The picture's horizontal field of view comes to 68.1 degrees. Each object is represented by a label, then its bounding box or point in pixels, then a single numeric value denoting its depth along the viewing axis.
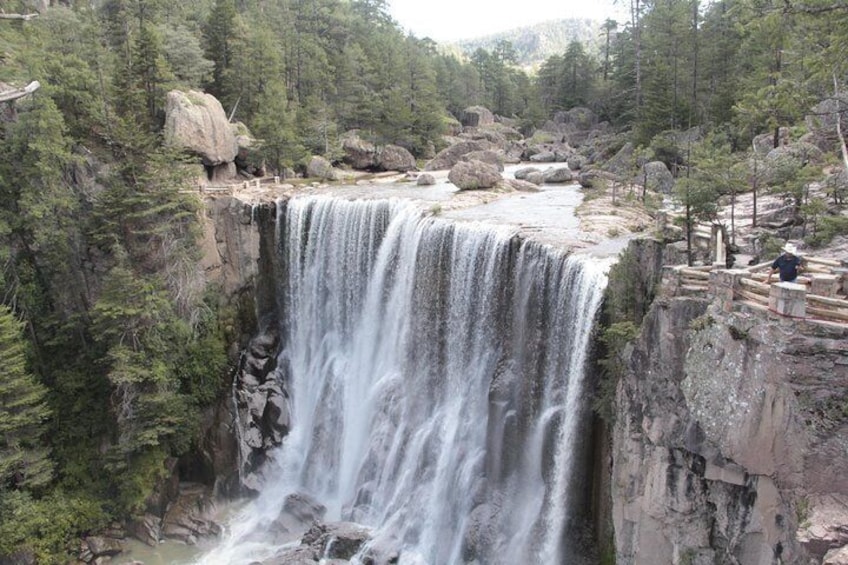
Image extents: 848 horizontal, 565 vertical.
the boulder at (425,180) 36.56
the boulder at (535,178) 37.47
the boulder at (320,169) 38.66
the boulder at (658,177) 28.92
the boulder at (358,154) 44.34
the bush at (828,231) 14.81
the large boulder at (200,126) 31.38
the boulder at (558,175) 37.91
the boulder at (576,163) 41.81
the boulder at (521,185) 34.72
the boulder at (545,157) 51.72
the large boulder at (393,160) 44.72
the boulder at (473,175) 33.25
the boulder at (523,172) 38.81
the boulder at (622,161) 33.47
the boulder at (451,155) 44.72
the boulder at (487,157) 41.47
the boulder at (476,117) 67.62
